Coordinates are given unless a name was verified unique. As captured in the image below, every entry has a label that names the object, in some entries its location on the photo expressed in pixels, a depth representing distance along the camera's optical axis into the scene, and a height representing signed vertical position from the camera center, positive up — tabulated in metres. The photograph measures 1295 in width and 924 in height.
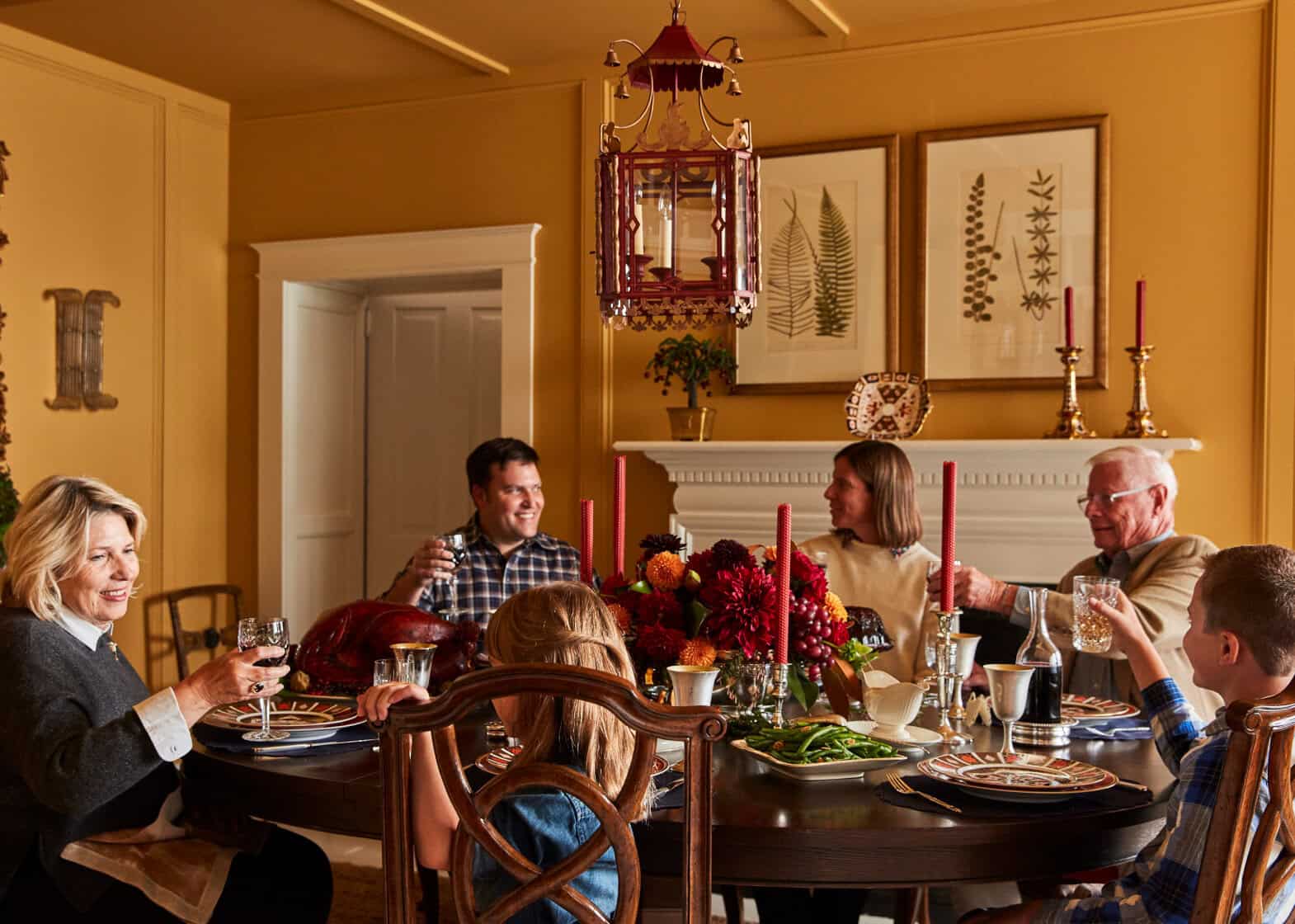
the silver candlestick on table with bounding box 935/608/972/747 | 2.23 -0.39
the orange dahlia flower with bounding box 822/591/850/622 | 2.22 -0.29
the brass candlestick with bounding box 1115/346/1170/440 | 3.86 +0.09
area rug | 3.34 -1.22
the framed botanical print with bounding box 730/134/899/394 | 4.30 +0.55
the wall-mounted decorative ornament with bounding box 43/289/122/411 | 4.59 +0.29
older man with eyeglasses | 2.77 -0.29
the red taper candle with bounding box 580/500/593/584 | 2.35 -0.19
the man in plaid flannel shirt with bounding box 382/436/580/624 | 3.45 -0.27
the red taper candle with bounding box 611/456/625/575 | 2.37 -0.15
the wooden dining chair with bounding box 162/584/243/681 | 4.96 -0.77
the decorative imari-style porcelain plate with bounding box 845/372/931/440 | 4.16 +0.10
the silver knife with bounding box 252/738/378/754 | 2.03 -0.49
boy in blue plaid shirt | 1.62 -0.33
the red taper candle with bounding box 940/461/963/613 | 2.14 -0.17
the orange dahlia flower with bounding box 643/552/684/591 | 2.18 -0.23
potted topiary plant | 4.41 +0.22
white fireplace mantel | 4.02 -0.18
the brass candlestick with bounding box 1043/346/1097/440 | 3.93 +0.08
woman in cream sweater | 3.22 -0.28
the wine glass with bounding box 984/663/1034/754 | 1.98 -0.38
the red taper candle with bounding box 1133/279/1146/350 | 3.82 +0.36
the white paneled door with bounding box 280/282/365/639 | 5.26 -0.07
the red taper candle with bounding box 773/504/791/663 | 2.03 -0.22
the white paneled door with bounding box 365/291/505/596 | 5.54 +0.10
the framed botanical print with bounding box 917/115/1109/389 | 4.05 +0.59
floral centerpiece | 2.08 -0.28
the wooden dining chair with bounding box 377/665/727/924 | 1.39 -0.39
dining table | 1.66 -0.51
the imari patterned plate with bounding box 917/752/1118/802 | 1.77 -0.48
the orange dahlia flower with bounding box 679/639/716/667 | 2.13 -0.35
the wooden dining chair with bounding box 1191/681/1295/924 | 1.52 -0.44
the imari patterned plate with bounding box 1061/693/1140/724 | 2.35 -0.50
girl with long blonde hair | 1.55 -0.37
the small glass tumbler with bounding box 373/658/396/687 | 1.96 -0.35
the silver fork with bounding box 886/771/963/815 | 1.77 -0.49
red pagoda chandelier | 2.21 +0.36
